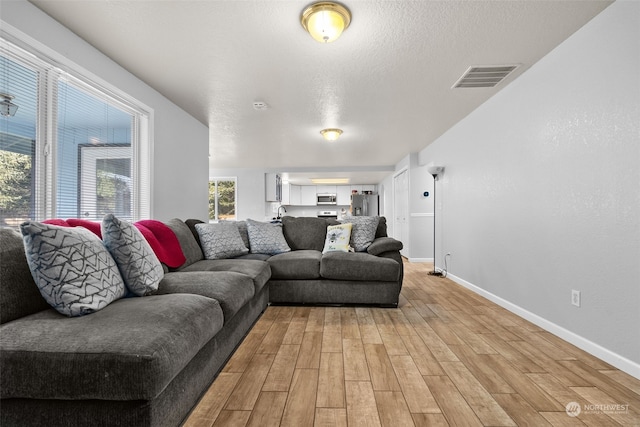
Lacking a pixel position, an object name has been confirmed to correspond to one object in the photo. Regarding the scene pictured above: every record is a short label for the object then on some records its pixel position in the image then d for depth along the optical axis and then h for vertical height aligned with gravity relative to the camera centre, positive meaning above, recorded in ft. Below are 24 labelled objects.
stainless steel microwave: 35.50 +1.49
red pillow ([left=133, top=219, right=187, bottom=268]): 7.99 -0.86
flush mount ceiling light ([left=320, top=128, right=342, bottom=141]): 15.61 +3.99
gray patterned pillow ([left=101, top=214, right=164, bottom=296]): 5.71 -0.84
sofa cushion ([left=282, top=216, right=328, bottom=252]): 13.61 -0.90
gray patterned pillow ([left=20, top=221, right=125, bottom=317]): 4.45 -0.88
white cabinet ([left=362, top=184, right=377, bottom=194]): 36.86 +2.96
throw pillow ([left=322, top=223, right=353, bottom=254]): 12.70 -1.08
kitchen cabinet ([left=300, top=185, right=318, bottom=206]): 35.72 +1.81
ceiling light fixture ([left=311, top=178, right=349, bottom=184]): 31.12 +3.28
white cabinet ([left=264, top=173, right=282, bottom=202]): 27.20 +2.24
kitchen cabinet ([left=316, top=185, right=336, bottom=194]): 35.83 +2.59
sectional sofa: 3.58 -1.78
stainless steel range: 36.76 -0.13
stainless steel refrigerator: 34.71 +0.92
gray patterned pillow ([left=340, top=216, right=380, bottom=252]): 12.71 -0.83
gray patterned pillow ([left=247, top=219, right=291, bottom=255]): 12.49 -1.13
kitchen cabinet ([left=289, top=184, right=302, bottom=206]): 35.45 +1.90
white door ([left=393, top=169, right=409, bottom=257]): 22.62 +0.40
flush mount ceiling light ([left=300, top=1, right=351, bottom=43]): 6.53 +4.20
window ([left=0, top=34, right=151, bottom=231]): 6.49 +1.63
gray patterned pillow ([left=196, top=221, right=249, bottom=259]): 10.86 -1.09
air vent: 9.39 +4.39
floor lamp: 16.47 +2.25
